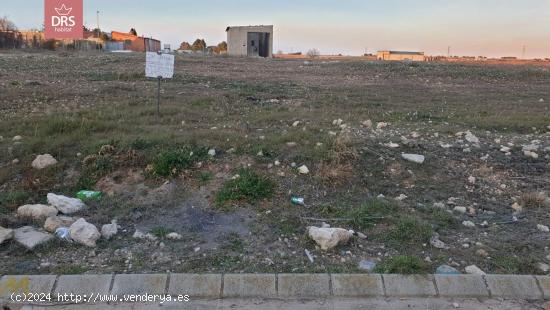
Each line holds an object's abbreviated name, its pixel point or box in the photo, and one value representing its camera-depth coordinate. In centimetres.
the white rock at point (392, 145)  586
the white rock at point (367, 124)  762
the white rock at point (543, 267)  358
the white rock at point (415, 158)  547
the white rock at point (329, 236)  379
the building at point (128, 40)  6294
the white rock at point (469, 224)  428
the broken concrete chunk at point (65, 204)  442
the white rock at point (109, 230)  395
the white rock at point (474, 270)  349
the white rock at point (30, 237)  371
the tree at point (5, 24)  5956
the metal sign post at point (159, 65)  740
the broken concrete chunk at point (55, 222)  400
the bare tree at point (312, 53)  6242
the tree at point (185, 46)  7068
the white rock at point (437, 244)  388
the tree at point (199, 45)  7172
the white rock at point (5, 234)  374
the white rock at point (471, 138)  641
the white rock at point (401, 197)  474
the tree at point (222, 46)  6374
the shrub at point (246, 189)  461
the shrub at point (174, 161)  505
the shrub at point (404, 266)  346
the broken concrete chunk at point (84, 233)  380
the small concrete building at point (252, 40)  4556
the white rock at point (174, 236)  397
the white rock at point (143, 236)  396
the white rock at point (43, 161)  528
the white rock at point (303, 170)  511
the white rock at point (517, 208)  463
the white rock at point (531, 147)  613
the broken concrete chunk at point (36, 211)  423
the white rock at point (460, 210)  455
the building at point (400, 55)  5185
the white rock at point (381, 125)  750
